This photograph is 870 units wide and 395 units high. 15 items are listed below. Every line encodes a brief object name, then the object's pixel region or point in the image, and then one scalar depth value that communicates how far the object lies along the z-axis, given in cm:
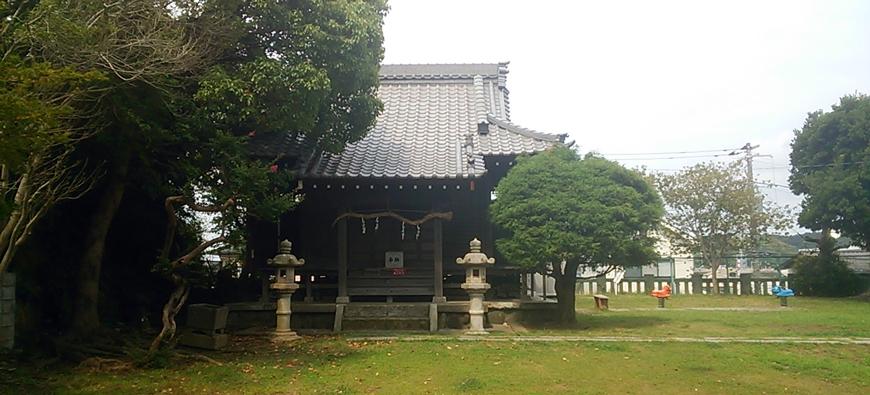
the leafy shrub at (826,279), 2486
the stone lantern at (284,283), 1306
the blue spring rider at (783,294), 2067
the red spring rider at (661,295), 2081
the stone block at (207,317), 1153
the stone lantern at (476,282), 1352
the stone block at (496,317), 1473
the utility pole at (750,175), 2791
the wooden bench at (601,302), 1912
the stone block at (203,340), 1108
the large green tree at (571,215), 1323
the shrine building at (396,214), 1490
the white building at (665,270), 2472
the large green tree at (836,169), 2366
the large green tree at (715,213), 2762
